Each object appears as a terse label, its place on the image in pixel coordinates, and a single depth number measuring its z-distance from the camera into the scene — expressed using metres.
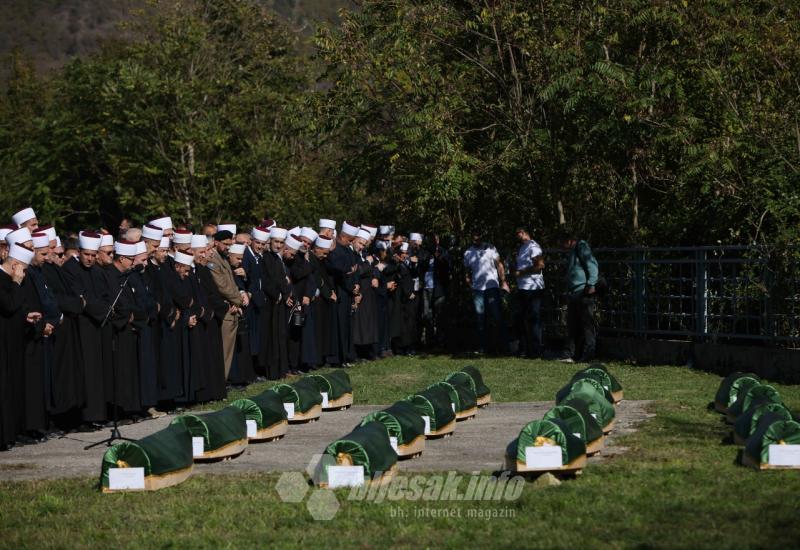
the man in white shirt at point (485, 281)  24.69
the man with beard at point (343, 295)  23.12
